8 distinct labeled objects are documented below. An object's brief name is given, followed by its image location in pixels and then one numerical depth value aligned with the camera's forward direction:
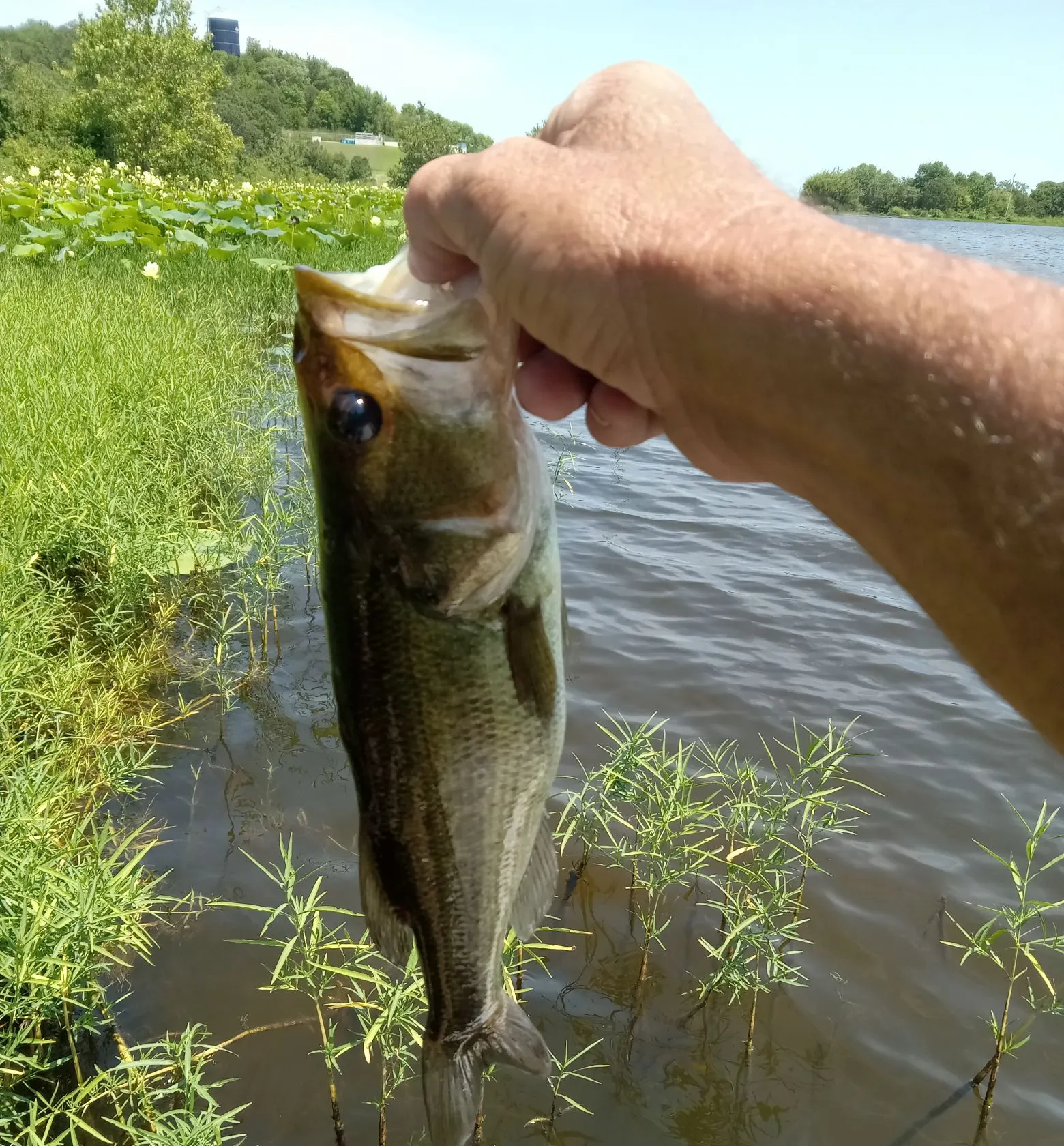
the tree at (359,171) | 73.44
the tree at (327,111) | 119.69
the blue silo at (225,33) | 192.50
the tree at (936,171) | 82.12
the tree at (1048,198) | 84.01
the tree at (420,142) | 63.50
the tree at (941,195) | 80.38
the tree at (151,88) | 40.06
